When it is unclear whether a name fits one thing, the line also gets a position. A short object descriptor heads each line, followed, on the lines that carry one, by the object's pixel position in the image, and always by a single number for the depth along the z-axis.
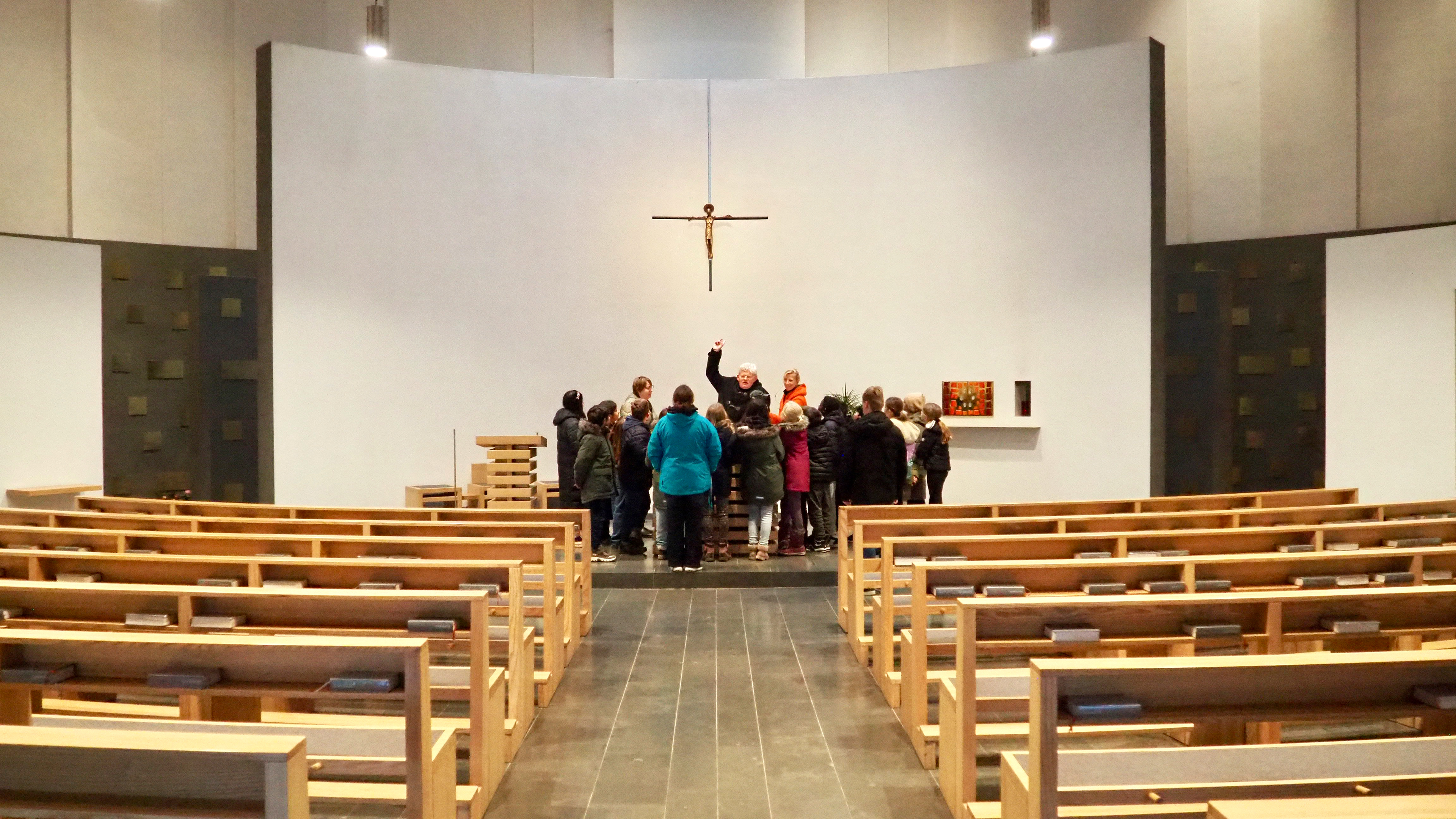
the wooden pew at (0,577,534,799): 2.95
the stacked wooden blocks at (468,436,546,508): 8.82
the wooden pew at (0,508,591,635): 4.97
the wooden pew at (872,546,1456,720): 3.56
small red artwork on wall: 10.15
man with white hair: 8.23
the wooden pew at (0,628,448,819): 2.35
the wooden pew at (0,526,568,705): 4.34
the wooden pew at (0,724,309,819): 1.66
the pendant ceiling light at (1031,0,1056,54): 9.86
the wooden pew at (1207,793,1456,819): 1.53
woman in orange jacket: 8.50
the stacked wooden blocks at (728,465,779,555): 8.12
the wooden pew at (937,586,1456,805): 2.88
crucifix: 9.63
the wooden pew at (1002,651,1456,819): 2.11
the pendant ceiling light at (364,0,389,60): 9.37
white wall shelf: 9.95
